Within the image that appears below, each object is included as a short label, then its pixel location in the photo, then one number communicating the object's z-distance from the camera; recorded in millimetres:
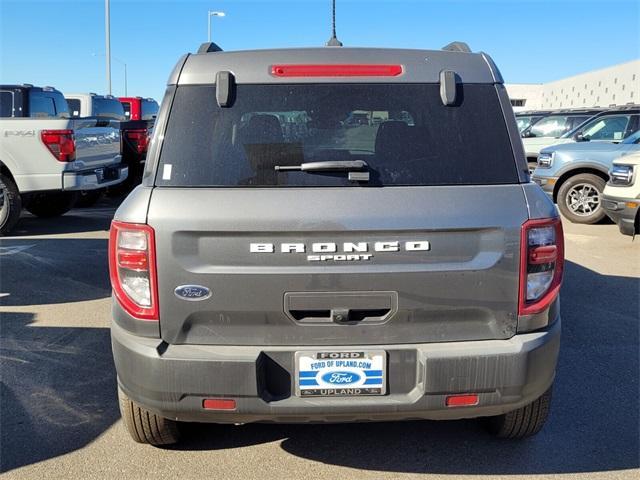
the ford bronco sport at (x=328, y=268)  2518
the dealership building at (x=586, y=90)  65938
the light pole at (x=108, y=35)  24344
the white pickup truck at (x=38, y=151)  8641
